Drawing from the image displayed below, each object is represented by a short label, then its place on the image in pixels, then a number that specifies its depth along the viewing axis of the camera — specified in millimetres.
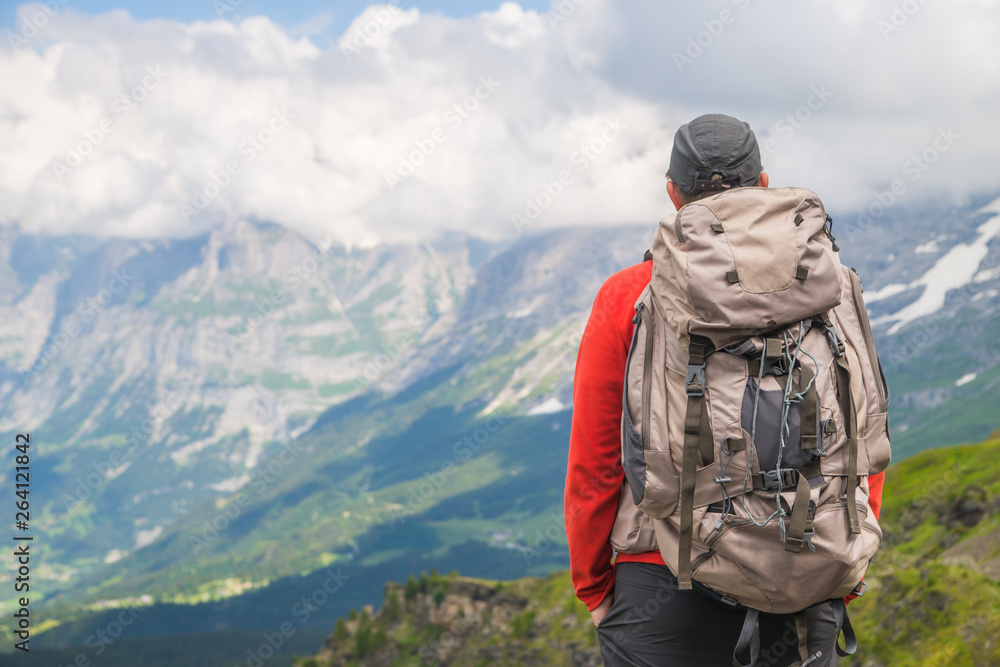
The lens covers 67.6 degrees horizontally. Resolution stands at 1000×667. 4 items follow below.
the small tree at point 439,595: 122875
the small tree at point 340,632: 130875
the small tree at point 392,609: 133250
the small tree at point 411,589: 131500
